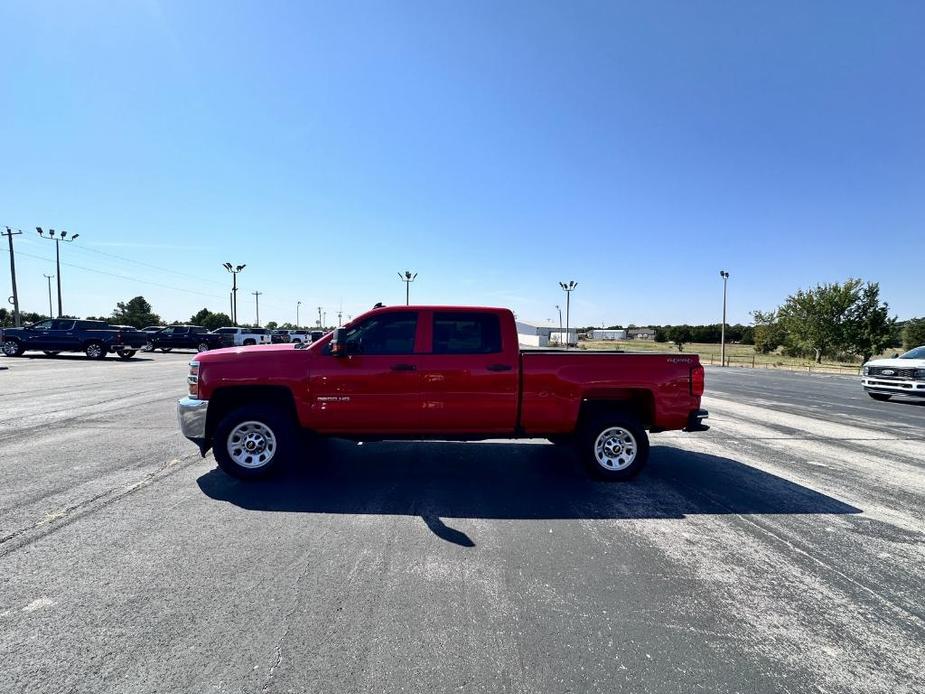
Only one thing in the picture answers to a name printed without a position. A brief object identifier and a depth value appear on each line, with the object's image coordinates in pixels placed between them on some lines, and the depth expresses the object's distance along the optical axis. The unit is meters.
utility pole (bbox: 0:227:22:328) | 38.87
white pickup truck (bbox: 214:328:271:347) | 33.19
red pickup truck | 4.98
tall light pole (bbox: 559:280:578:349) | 47.81
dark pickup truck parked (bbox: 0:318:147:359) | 22.78
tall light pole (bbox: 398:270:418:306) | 38.95
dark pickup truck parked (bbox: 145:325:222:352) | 31.70
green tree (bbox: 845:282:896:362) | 42.28
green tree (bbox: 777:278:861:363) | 43.94
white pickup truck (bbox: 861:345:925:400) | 12.43
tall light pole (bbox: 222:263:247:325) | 50.41
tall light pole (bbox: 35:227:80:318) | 43.25
